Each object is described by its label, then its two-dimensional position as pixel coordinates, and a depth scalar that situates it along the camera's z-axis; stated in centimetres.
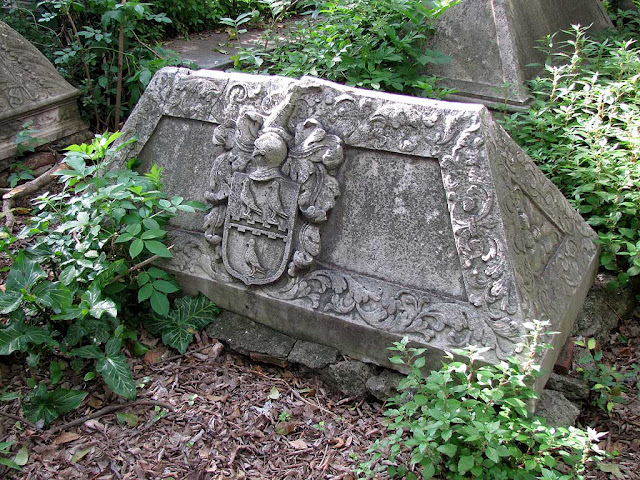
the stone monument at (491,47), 468
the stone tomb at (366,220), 273
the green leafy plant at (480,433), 232
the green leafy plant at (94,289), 289
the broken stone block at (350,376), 299
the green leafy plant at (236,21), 463
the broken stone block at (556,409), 276
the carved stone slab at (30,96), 465
